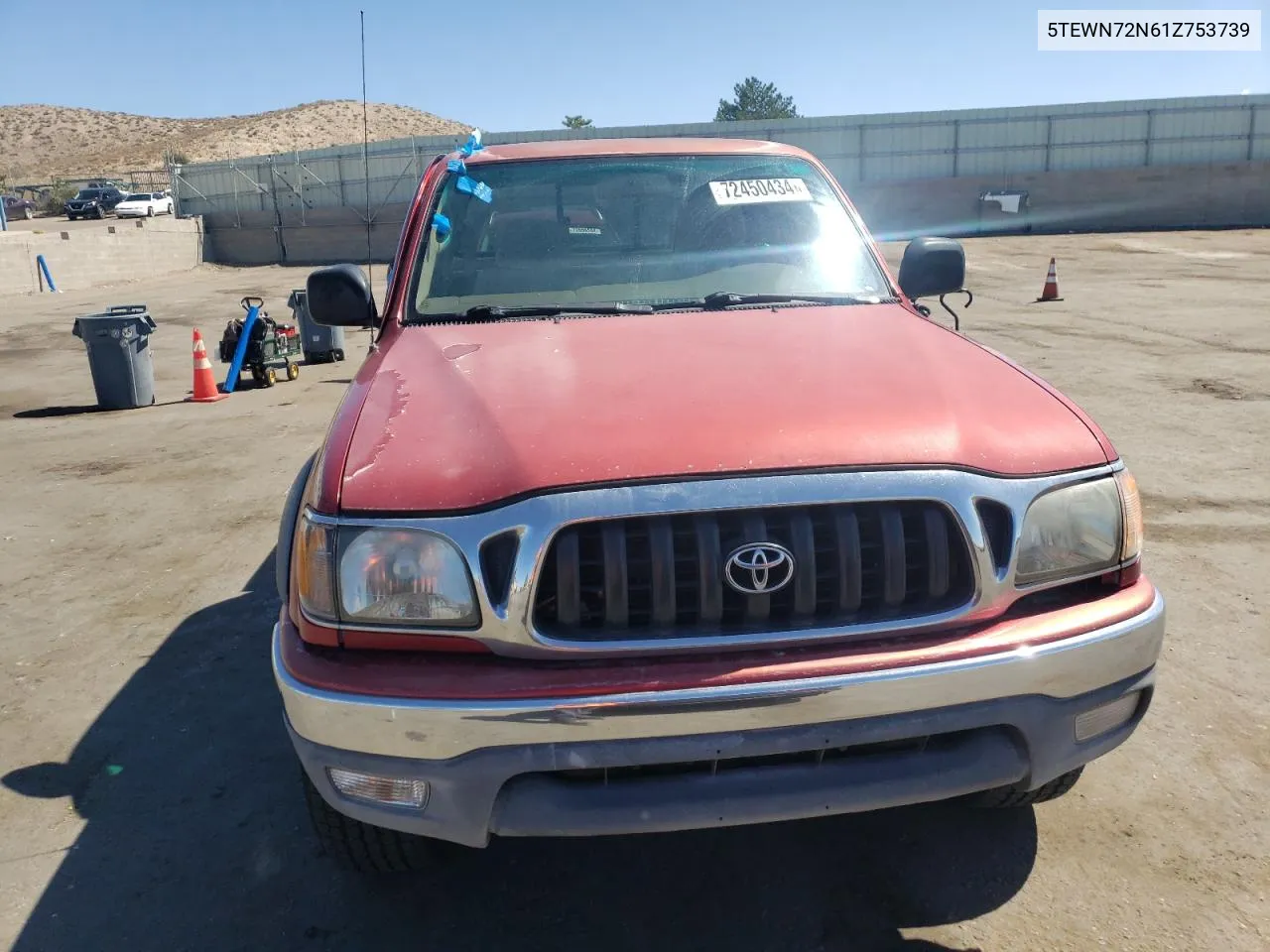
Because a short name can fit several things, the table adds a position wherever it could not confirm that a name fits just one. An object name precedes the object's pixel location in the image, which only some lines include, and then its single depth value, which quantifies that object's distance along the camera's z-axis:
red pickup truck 1.98
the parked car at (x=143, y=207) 43.09
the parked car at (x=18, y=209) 51.39
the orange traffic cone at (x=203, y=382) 9.61
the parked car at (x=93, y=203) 45.19
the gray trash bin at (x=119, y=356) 9.27
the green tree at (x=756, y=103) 81.44
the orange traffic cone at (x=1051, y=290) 15.41
